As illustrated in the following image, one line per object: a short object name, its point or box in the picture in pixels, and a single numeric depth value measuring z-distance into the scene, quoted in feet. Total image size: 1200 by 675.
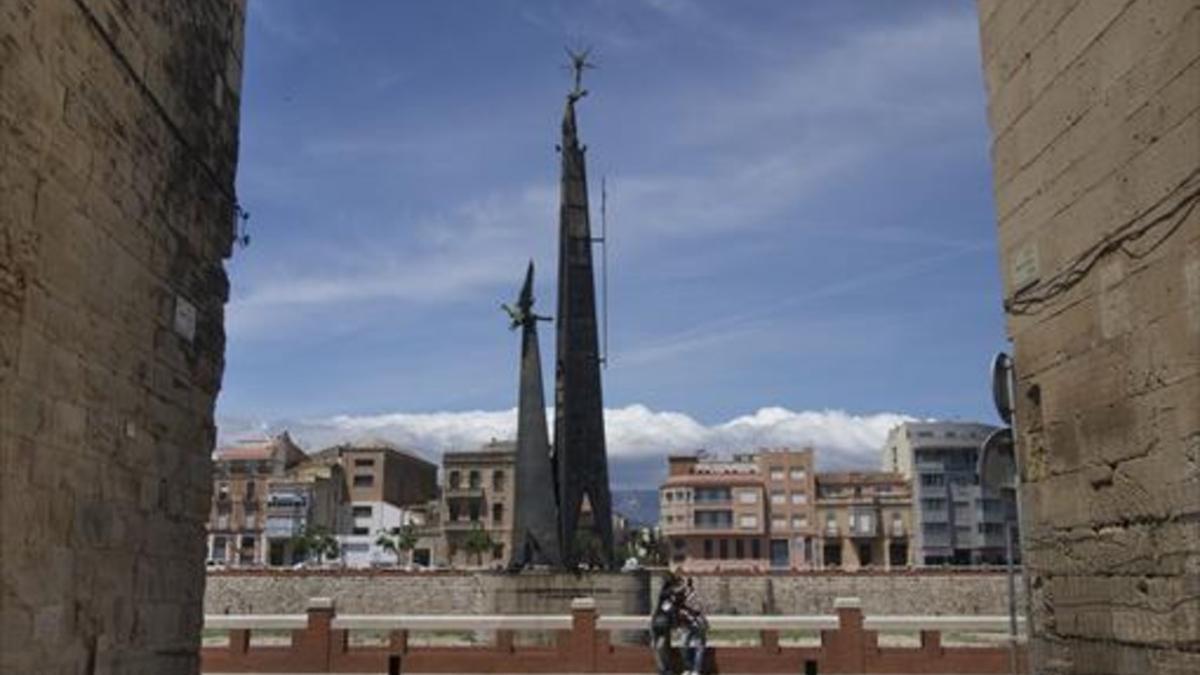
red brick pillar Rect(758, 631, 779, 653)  54.19
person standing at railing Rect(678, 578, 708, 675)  44.32
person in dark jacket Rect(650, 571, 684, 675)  45.16
